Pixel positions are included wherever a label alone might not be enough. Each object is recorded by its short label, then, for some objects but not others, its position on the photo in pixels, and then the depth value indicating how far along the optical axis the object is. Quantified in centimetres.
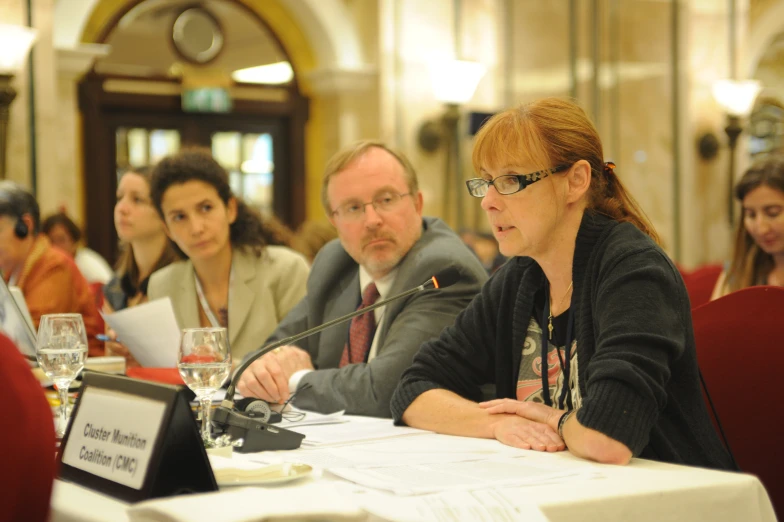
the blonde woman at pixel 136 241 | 798
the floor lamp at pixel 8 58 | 1219
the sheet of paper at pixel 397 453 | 315
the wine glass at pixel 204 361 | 342
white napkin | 219
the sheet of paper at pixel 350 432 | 364
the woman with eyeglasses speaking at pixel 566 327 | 328
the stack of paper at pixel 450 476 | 273
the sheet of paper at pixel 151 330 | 527
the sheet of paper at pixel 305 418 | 414
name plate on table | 264
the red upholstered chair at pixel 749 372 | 406
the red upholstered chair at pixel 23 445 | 199
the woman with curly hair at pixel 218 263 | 667
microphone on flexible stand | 344
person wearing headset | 775
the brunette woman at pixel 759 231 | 722
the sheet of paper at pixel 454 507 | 247
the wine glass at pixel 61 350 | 388
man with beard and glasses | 471
